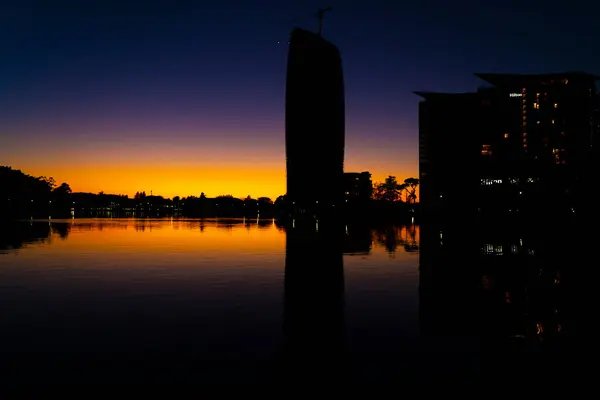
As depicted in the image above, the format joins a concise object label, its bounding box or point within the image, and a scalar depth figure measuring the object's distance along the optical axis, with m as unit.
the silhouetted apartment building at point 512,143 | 111.04
